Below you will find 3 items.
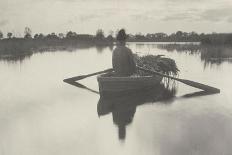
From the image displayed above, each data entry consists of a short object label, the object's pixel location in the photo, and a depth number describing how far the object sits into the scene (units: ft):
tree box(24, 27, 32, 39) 438.65
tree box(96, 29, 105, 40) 516.98
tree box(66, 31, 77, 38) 514.85
